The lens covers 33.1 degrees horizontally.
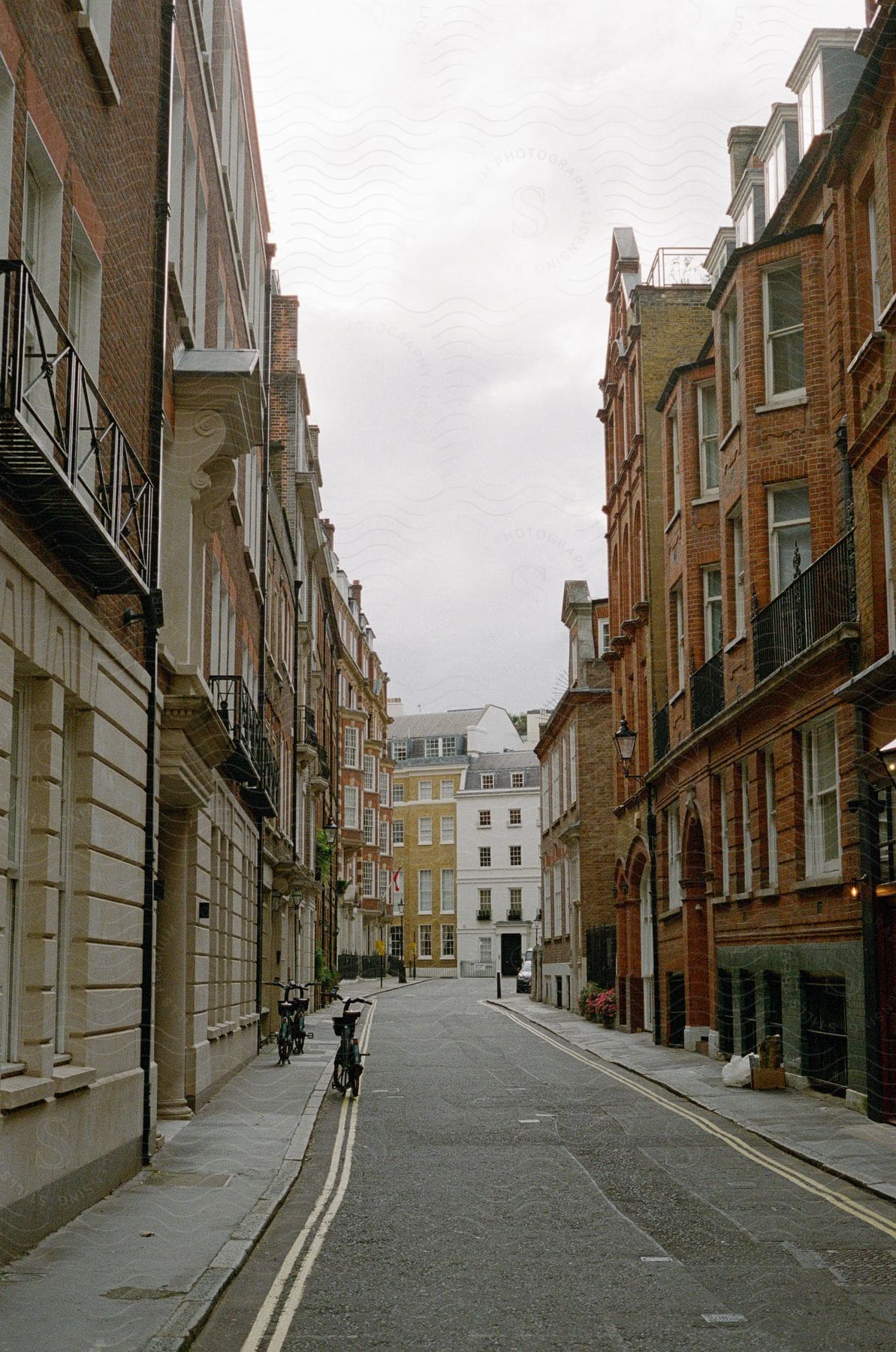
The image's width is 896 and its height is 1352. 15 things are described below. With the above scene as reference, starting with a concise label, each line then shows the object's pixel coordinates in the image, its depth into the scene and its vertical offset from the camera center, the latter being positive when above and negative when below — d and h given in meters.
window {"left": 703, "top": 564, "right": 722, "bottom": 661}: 28.28 +5.61
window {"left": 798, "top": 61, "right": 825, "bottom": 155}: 22.69 +12.15
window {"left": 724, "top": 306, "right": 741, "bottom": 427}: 24.77 +9.00
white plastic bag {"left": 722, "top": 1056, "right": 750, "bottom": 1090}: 20.56 -2.24
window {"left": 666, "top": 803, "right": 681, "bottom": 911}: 30.47 +1.09
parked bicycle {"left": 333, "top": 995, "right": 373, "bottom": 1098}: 19.19 -1.88
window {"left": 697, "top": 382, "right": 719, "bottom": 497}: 28.44 +8.81
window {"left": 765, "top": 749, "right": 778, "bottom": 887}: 22.73 +1.28
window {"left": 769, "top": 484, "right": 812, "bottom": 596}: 22.89 +5.73
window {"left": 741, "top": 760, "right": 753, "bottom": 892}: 23.99 +1.21
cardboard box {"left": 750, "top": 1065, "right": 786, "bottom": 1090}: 20.31 -2.26
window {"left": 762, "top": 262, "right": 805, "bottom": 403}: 23.02 +8.74
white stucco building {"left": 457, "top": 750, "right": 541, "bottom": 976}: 102.56 +2.96
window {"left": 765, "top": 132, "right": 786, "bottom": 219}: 24.47 +12.08
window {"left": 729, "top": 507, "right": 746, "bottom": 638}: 24.45 +5.58
